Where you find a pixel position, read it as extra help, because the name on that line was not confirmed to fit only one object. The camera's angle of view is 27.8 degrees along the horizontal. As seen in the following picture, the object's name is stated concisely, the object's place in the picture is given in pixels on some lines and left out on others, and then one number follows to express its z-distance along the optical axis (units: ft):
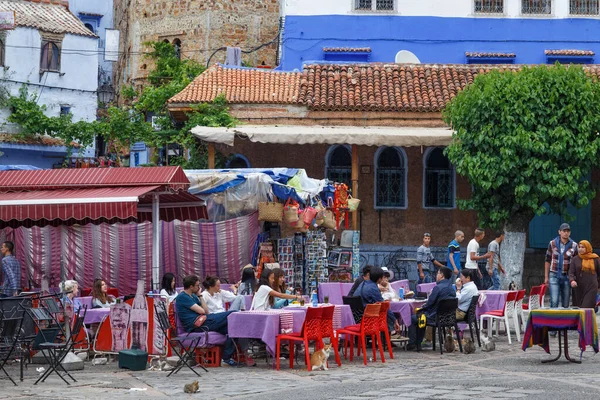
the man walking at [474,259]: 73.41
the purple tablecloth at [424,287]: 68.39
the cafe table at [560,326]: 50.31
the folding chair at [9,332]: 43.34
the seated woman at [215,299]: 51.85
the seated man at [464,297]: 57.36
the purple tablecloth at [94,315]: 52.90
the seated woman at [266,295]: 51.26
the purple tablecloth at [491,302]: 61.62
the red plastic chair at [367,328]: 50.60
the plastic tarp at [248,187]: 70.08
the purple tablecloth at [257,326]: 48.34
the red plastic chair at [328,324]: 48.85
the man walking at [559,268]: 63.36
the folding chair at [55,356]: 43.60
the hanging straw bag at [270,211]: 70.44
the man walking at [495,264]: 74.13
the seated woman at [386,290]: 58.09
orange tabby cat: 48.06
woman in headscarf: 59.06
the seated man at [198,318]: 49.52
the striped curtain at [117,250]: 74.18
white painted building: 146.41
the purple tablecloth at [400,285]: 66.08
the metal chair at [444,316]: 54.90
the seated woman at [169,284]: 58.23
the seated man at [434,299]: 55.26
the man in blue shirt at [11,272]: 60.18
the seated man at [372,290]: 54.39
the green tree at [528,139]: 84.43
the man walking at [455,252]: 75.46
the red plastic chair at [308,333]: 47.85
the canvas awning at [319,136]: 87.30
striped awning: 52.31
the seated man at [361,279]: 56.18
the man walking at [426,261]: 78.12
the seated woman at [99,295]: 55.21
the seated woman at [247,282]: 61.57
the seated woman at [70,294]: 53.21
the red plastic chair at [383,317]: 51.57
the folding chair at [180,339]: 46.93
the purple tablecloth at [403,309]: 56.54
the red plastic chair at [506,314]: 60.90
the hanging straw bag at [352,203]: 78.48
